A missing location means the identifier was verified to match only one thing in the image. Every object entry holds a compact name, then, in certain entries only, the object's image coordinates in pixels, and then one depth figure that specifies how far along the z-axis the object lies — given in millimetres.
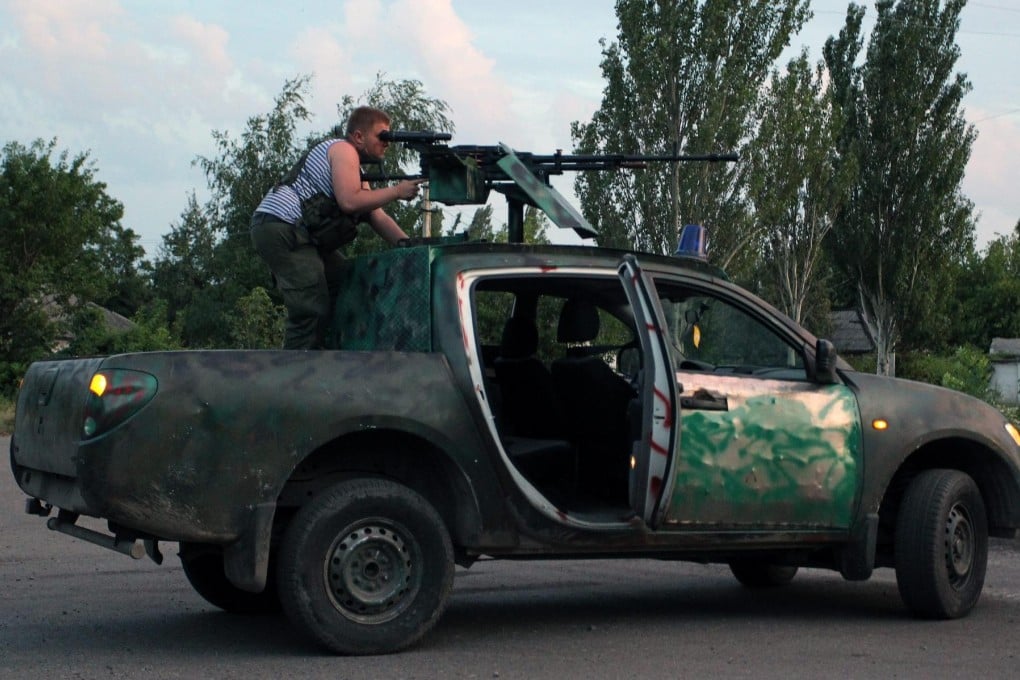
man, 7582
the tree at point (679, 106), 36500
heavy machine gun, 7758
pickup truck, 6289
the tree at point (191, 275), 57344
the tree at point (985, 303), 82188
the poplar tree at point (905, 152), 46625
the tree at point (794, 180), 38344
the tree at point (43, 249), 44688
